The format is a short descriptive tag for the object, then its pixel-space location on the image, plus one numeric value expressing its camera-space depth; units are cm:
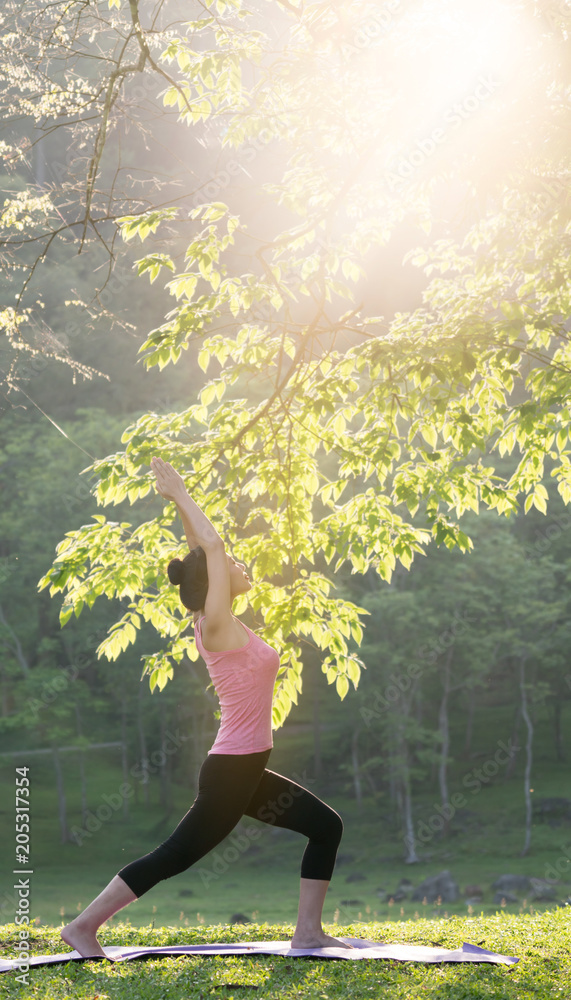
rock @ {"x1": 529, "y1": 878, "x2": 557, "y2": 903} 2111
